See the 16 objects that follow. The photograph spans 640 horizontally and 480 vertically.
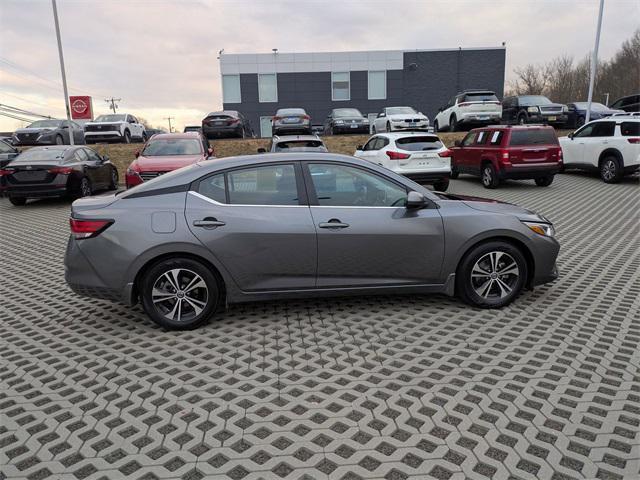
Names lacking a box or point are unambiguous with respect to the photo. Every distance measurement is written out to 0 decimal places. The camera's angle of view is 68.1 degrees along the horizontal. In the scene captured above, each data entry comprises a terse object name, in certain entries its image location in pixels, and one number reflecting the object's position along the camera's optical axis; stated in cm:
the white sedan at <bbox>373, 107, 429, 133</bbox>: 1928
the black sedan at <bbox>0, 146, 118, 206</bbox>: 1145
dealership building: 3678
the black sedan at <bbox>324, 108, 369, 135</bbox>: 2147
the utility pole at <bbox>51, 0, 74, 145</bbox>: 1808
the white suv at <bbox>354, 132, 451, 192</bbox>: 1179
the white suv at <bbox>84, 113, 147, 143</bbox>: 2141
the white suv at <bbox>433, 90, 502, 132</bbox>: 1995
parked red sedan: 1063
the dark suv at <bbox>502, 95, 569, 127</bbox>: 2028
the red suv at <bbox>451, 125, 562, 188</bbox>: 1264
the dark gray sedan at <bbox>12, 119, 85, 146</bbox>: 1959
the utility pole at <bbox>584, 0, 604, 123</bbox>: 2062
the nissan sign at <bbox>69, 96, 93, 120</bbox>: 1652
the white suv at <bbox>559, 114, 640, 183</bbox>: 1291
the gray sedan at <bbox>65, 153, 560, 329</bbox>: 412
